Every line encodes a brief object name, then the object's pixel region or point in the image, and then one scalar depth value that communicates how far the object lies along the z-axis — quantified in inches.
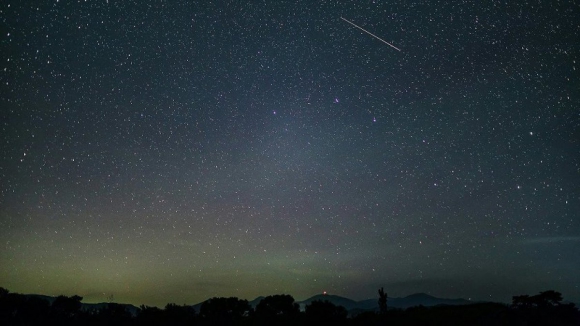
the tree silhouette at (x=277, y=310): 1139.3
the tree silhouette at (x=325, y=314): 1087.6
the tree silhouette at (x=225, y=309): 1287.2
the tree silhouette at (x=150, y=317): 1182.3
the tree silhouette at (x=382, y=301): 1248.1
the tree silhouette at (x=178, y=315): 1175.6
